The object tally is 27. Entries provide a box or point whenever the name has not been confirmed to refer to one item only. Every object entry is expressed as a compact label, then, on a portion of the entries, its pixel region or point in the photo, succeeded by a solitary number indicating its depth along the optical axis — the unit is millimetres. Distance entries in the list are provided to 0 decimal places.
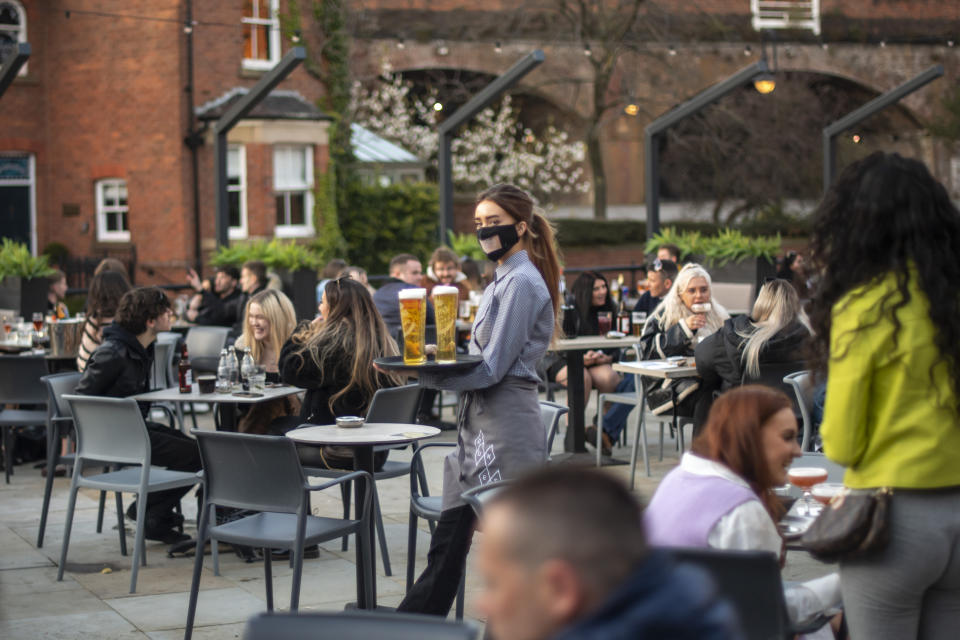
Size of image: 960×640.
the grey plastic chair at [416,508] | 10228
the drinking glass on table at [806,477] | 7496
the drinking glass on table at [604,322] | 17816
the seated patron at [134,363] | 13051
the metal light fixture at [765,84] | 36439
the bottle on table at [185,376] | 13376
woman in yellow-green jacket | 5414
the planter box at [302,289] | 26258
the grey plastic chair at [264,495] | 9268
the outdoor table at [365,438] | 9783
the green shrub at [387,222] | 49579
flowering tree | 56158
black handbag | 5481
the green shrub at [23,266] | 23816
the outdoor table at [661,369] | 14470
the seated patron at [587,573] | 3238
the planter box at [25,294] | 23745
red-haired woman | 5901
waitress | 8350
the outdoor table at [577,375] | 16842
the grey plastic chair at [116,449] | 11597
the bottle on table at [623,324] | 18352
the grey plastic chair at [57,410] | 13432
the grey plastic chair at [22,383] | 16475
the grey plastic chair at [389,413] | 11555
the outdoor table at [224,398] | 12578
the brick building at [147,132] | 43763
